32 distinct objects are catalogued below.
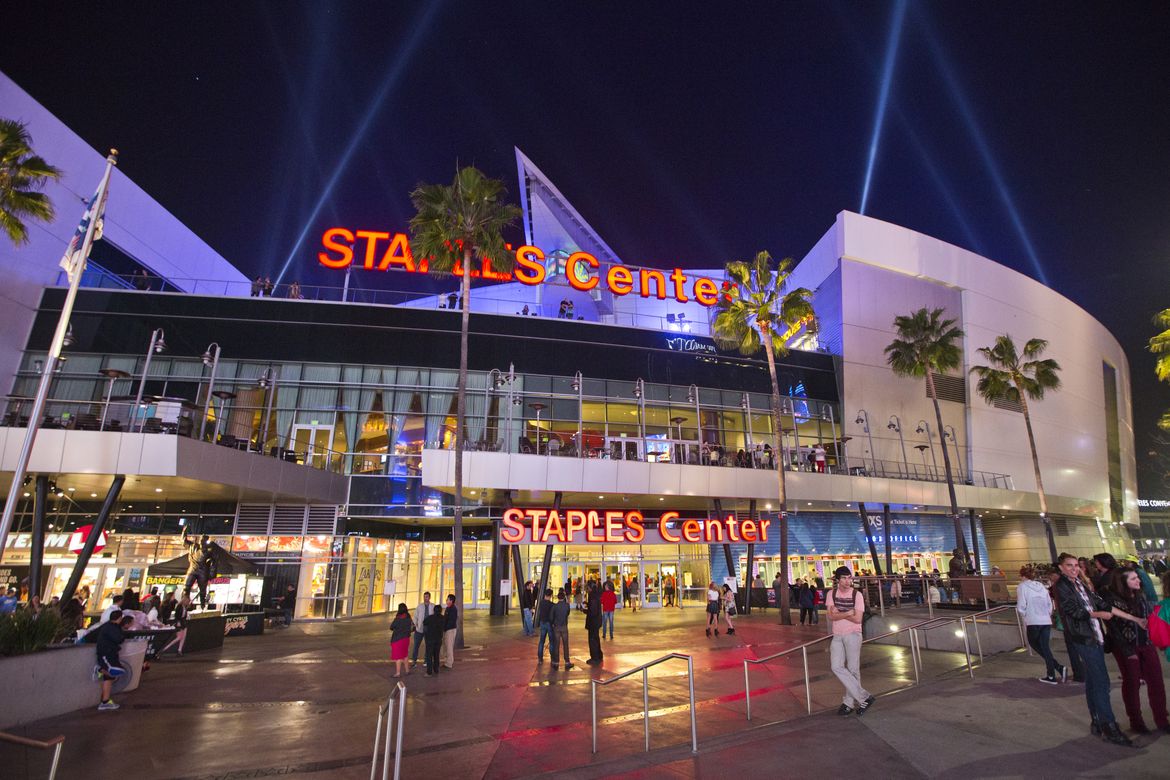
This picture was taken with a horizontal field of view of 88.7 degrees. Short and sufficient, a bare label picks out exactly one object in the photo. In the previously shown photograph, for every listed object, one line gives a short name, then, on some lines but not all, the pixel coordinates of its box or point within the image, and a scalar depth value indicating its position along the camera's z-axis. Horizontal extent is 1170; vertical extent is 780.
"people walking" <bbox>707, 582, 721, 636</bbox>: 18.73
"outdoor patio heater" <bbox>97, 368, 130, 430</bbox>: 21.52
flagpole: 13.66
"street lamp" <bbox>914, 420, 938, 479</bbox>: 39.31
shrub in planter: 9.59
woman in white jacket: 9.47
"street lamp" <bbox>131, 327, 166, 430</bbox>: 21.92
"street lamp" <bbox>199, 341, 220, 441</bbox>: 22.53
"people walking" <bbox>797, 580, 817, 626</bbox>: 22.05
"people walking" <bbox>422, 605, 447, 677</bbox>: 13.24
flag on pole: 15.70
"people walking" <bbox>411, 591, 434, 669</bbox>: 14.28
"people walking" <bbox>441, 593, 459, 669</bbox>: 14.01
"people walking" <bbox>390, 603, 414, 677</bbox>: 13.04
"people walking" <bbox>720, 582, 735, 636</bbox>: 19.48
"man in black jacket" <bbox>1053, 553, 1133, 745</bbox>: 6.42
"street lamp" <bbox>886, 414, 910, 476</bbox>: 38.03
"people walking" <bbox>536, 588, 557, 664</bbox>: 14.09
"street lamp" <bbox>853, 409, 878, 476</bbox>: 37.38
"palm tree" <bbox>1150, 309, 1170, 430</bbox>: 23.72
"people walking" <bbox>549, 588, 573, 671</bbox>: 13.88
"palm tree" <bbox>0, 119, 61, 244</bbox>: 18.83
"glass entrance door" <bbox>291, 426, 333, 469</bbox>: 29.83
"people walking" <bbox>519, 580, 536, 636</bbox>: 20.91
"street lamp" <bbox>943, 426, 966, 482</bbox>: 40.19
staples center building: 25.34
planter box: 9.03
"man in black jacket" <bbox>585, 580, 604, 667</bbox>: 13.59
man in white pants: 8.30
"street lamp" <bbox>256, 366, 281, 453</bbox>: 29.50
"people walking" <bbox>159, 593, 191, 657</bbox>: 16.17
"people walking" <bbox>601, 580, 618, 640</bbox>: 18.59
